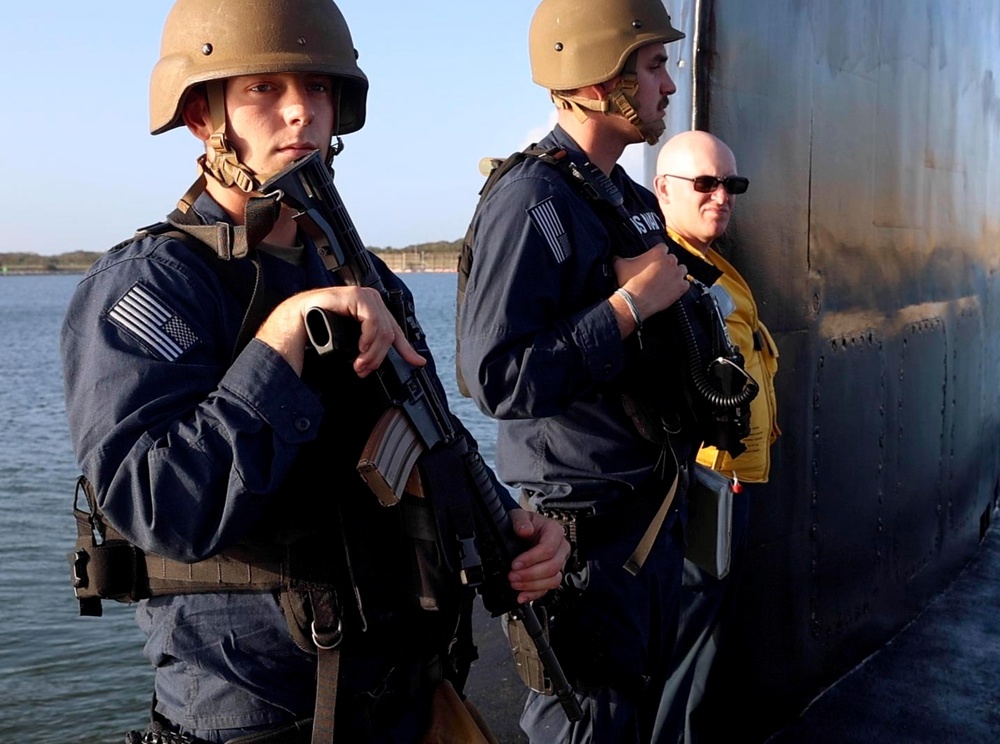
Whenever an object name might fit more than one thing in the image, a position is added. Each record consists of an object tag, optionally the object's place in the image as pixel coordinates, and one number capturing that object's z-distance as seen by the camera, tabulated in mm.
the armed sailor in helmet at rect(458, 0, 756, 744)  2846
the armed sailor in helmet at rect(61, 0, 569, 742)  1744
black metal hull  3818
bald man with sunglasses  3525
